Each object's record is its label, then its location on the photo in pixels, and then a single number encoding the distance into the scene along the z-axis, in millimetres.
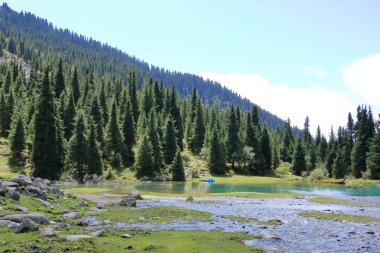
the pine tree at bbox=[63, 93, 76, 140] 114625
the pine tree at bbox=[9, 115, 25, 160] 103875
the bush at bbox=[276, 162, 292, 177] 147950
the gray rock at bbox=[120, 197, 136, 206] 44019
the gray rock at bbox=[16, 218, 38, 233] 23188
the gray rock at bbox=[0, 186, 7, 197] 30031
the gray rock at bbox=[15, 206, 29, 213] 28688
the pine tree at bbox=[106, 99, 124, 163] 116688
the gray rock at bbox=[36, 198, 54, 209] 33831
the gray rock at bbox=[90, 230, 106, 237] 24181
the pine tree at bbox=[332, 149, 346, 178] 128750
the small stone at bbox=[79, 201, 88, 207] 40194
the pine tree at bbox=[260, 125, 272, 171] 148000
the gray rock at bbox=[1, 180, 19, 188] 32625
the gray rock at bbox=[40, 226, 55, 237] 22734
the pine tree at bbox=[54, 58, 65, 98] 146875
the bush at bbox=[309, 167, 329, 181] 125938
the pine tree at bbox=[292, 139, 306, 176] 152750
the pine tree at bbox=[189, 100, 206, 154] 149750
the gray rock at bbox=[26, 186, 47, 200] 35738
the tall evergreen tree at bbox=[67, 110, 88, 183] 97562
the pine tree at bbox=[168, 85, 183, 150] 145738
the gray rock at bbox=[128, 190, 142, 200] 53844
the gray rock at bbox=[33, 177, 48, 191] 39031
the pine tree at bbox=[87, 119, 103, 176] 99500
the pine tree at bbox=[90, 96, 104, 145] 116438
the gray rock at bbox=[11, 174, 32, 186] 36094
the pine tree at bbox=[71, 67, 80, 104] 146300
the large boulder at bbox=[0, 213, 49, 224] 25641
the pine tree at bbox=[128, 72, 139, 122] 154988
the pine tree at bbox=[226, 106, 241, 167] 138500
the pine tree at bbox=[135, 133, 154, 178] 110062
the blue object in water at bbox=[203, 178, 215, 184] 111562
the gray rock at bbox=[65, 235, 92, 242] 22200
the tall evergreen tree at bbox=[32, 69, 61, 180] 80500
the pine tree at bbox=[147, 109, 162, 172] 115588
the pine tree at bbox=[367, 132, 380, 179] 118000
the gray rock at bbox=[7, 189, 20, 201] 30903
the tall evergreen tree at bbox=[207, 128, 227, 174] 128625
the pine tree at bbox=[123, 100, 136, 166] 120088
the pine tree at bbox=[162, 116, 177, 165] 122875
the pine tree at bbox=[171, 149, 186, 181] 111812
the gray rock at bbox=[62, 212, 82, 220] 30912
